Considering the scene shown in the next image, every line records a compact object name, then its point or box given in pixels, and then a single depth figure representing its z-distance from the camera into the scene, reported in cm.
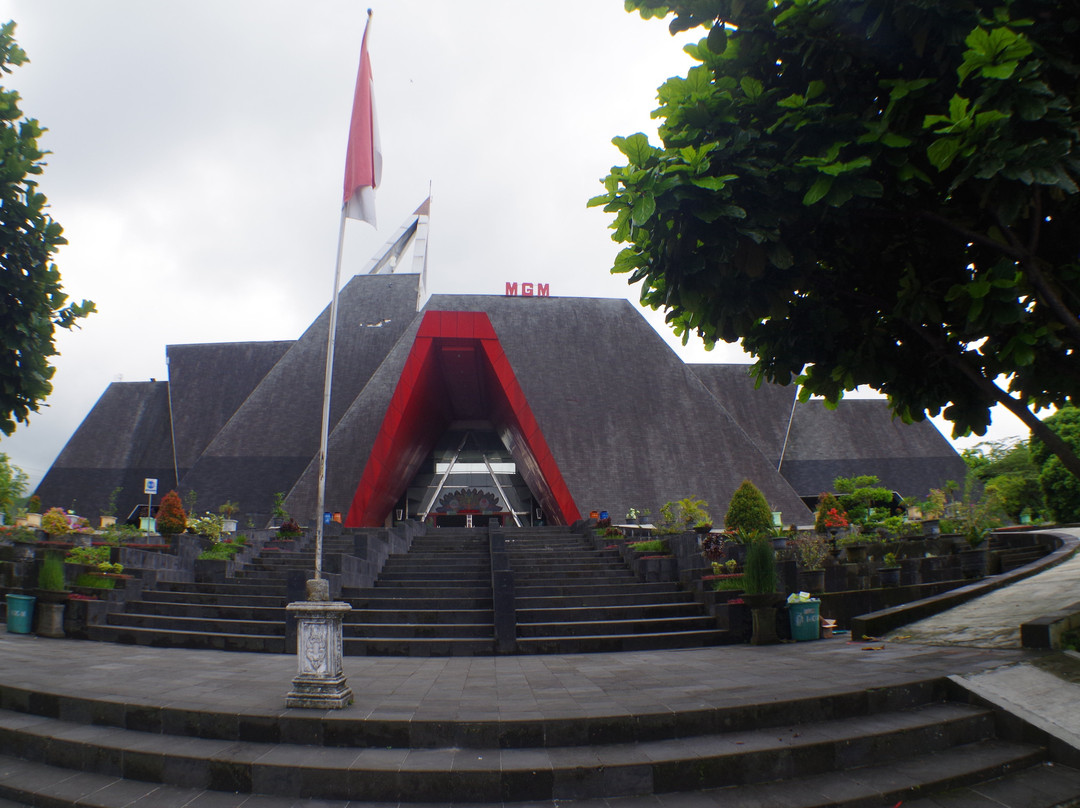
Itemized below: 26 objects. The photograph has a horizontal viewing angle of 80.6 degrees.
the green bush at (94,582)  1130
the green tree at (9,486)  2231
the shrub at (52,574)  1044
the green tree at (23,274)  657
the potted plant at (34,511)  2242
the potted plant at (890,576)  1109
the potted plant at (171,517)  1767
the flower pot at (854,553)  1450
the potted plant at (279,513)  2100
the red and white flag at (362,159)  701
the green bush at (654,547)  1309
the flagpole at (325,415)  591
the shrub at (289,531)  1778
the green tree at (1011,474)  3079
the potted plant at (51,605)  1029
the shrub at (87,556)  1241
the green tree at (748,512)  1638
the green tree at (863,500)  2456
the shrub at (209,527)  1664
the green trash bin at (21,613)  1041
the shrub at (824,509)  1909
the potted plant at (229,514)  2111
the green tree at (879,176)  432
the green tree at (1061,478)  2522
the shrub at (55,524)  1870
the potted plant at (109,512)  2524
